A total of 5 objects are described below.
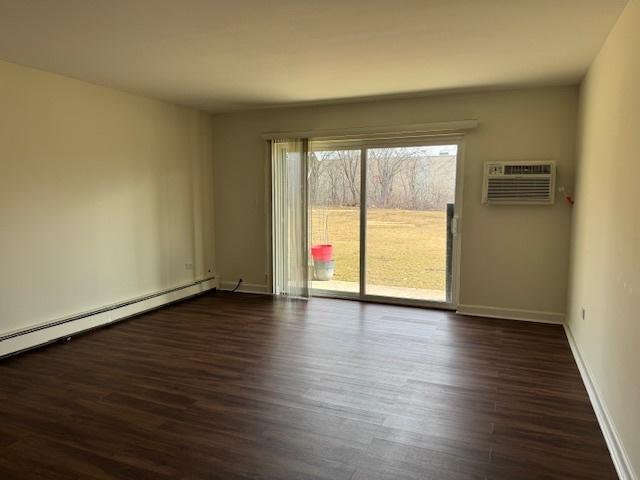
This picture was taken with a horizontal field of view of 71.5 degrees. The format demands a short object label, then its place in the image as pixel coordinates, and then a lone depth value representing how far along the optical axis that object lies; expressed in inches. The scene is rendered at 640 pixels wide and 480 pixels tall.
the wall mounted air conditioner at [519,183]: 179.9
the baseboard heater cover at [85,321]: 147.3
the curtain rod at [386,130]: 191.2
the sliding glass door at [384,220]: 203.8
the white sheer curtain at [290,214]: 223.6
